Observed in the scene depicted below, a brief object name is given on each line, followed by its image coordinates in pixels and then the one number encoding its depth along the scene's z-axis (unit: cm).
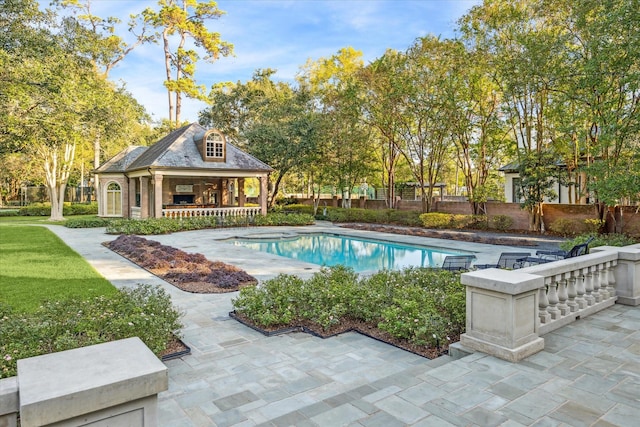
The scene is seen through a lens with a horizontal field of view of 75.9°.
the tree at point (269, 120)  2597
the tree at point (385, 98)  2133
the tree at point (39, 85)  1104
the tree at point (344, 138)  2383
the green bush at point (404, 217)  2305
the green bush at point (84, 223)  2103
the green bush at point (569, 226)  1694
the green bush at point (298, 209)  3067
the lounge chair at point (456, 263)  861
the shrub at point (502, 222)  1956
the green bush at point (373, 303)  518
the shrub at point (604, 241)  1098
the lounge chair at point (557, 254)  769
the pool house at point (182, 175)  2192
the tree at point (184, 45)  3462
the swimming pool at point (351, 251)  1366
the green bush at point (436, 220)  2145
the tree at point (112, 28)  2938
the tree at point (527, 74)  1510
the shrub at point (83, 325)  406
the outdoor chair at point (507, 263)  839
